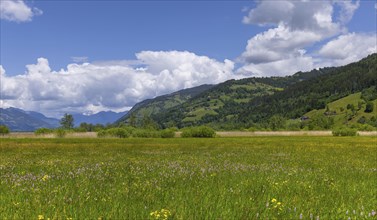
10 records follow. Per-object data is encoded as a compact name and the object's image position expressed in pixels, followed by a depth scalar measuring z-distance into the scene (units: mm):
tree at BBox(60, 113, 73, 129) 184375
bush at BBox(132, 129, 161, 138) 106756
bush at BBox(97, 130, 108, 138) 103094
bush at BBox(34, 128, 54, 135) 105700
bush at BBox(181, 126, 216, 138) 104000
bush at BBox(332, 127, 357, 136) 105812
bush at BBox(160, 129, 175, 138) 103688
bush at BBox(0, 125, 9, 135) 109338
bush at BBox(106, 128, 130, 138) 106675
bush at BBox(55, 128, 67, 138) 100000
